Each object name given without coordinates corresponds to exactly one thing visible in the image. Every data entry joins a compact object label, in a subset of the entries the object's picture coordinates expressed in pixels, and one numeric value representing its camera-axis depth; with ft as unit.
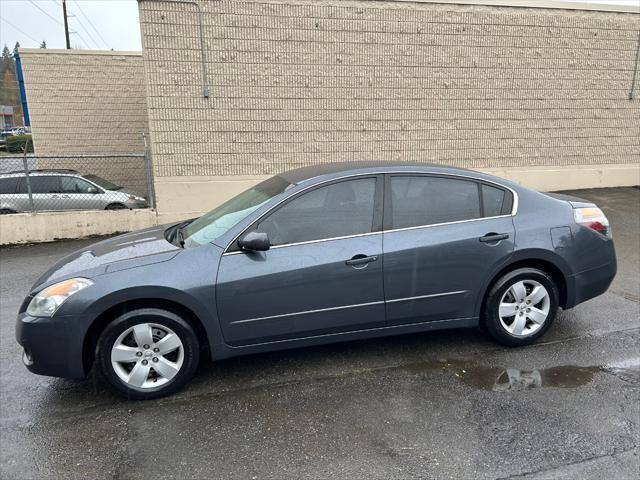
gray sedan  10.81
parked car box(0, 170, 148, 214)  30.40
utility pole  101.65
